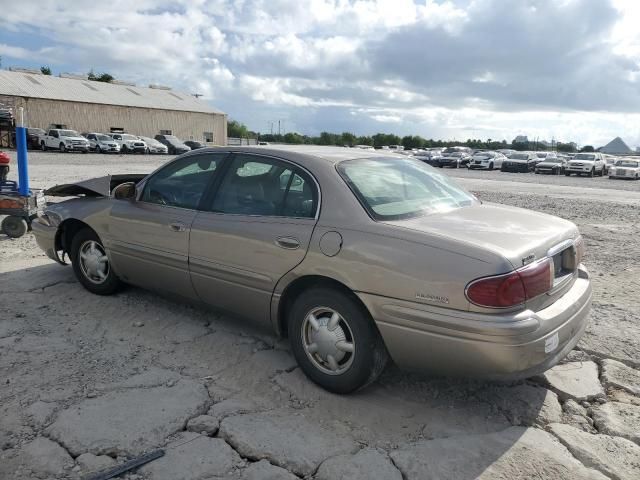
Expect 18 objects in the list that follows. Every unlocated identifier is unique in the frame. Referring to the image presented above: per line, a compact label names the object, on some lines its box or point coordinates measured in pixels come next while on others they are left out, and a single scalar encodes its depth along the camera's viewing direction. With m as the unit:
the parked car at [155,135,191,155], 44.37
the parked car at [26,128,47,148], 38.44
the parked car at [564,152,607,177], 34.28
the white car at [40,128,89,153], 36.78
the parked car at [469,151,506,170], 39.16
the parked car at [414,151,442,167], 43.16
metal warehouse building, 45.97
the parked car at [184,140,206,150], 44.41
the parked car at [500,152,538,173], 37.69
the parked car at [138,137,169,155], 41.91
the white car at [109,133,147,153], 40.42
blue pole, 7.99
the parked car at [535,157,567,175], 36.09
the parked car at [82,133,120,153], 38.56
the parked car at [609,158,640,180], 32.84
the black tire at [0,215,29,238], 7.32
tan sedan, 2.85
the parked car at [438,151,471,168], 42.17
